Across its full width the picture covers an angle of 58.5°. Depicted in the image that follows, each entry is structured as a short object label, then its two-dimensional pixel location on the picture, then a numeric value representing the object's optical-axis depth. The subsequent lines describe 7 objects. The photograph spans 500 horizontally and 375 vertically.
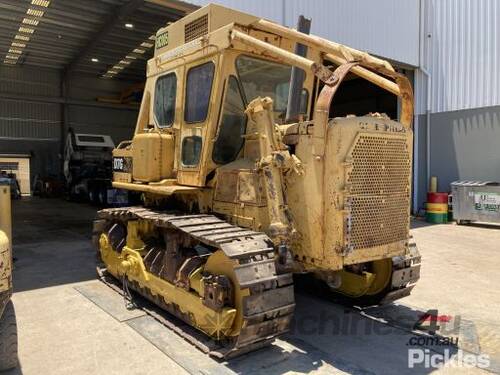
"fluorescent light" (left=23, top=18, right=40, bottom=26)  15.15
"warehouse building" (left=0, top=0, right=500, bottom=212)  12.57
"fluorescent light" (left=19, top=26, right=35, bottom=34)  16.19
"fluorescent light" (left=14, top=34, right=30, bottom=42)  17.34
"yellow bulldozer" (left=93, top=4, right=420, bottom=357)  3.97
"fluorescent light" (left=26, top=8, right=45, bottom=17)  14.17
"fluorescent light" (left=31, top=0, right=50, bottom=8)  13.32
